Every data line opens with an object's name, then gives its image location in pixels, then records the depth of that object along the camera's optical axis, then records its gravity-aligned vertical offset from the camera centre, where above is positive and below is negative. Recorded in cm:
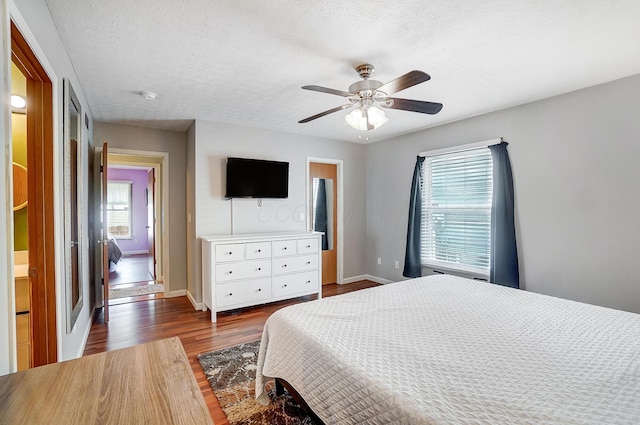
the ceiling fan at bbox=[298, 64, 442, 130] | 215 +82
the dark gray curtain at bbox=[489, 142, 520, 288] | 315 -18
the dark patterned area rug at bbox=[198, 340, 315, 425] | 183 -126
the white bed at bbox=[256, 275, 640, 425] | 103 -67
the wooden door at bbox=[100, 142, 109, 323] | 327 -34
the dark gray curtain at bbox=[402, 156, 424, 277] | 415 -20
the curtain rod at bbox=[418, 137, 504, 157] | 335 +76
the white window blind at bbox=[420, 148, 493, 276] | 352 -1
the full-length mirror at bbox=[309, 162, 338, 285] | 490 -29
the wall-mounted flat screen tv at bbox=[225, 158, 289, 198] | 374 +44
